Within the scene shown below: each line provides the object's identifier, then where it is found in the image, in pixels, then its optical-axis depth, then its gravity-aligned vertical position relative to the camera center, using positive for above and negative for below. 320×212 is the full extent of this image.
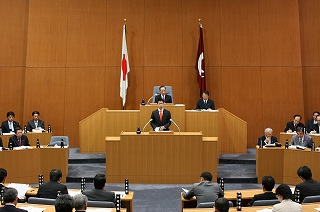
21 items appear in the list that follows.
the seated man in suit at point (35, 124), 11.92 +0.39
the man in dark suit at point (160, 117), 10.80 +0.52
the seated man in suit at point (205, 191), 6.46 -0.72
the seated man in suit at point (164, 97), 11.90 +1.10
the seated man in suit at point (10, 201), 5.16 -0.69
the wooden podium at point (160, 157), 10.05 -0.38
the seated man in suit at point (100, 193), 6.34 -0.73
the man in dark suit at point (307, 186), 6.58 -0.65
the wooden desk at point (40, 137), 11.45 +0.05
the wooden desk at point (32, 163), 9.83 -0.51
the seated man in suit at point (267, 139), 10.40 +0.01
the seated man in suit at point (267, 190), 6.20 -0.68
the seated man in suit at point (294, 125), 11.64 +0.37
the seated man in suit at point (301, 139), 10.05 +0.00
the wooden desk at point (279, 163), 9.88 -0.51
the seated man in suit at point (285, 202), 5.27 -0.71
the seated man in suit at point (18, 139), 10.31 +0.00
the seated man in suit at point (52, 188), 6.56 -0.69
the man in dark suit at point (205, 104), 12.17 +0.93
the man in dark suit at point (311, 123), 11.89 +0.43
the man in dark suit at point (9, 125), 11.77 +0.36
